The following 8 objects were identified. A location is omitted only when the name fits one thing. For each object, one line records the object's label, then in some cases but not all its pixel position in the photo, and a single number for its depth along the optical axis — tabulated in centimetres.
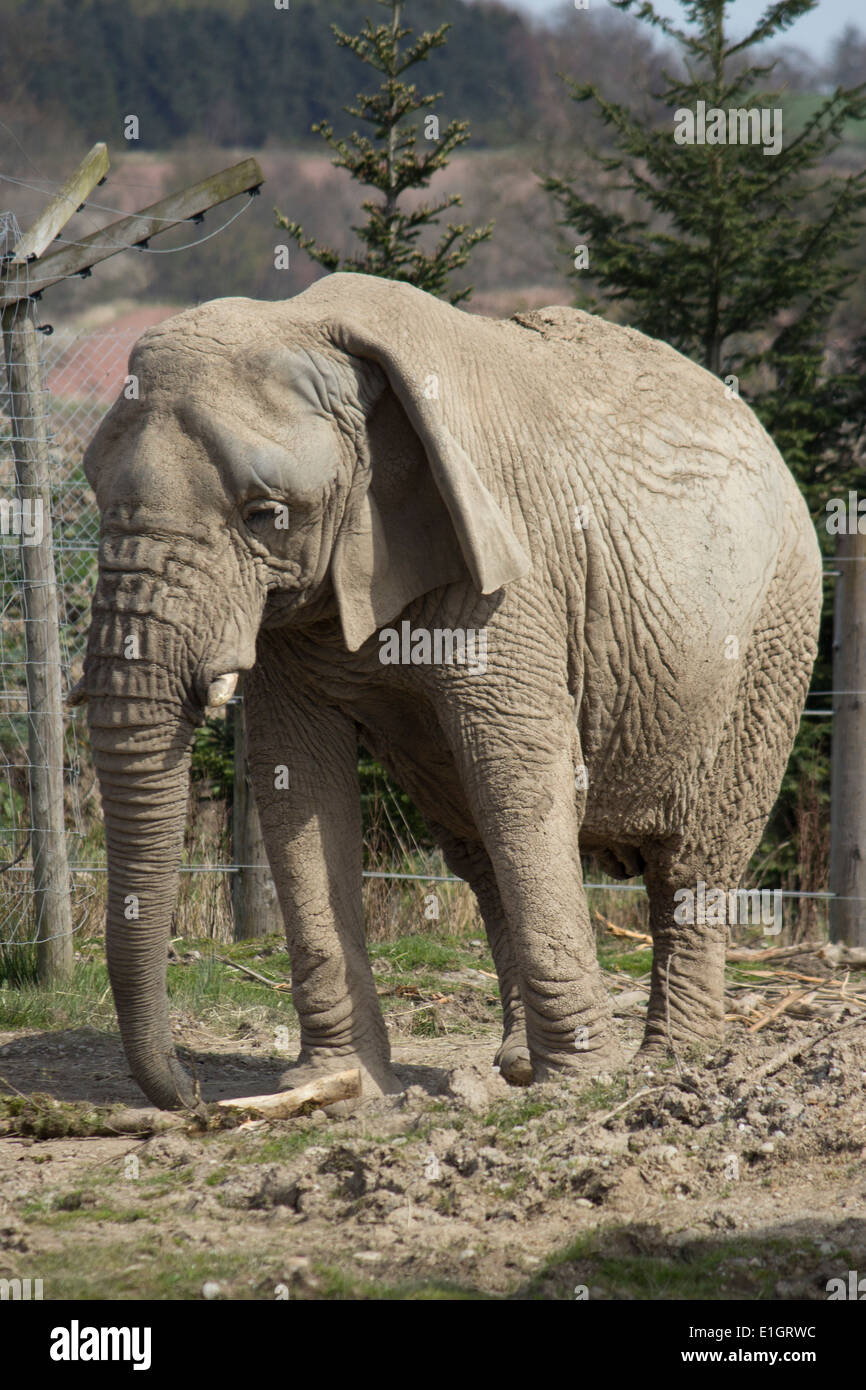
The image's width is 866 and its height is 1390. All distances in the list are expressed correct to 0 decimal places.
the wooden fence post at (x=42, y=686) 1644
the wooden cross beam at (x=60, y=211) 1673
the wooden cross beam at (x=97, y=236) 1623
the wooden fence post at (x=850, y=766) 1842
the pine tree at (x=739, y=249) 2950
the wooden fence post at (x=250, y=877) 1969
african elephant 945
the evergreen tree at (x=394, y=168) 2542
